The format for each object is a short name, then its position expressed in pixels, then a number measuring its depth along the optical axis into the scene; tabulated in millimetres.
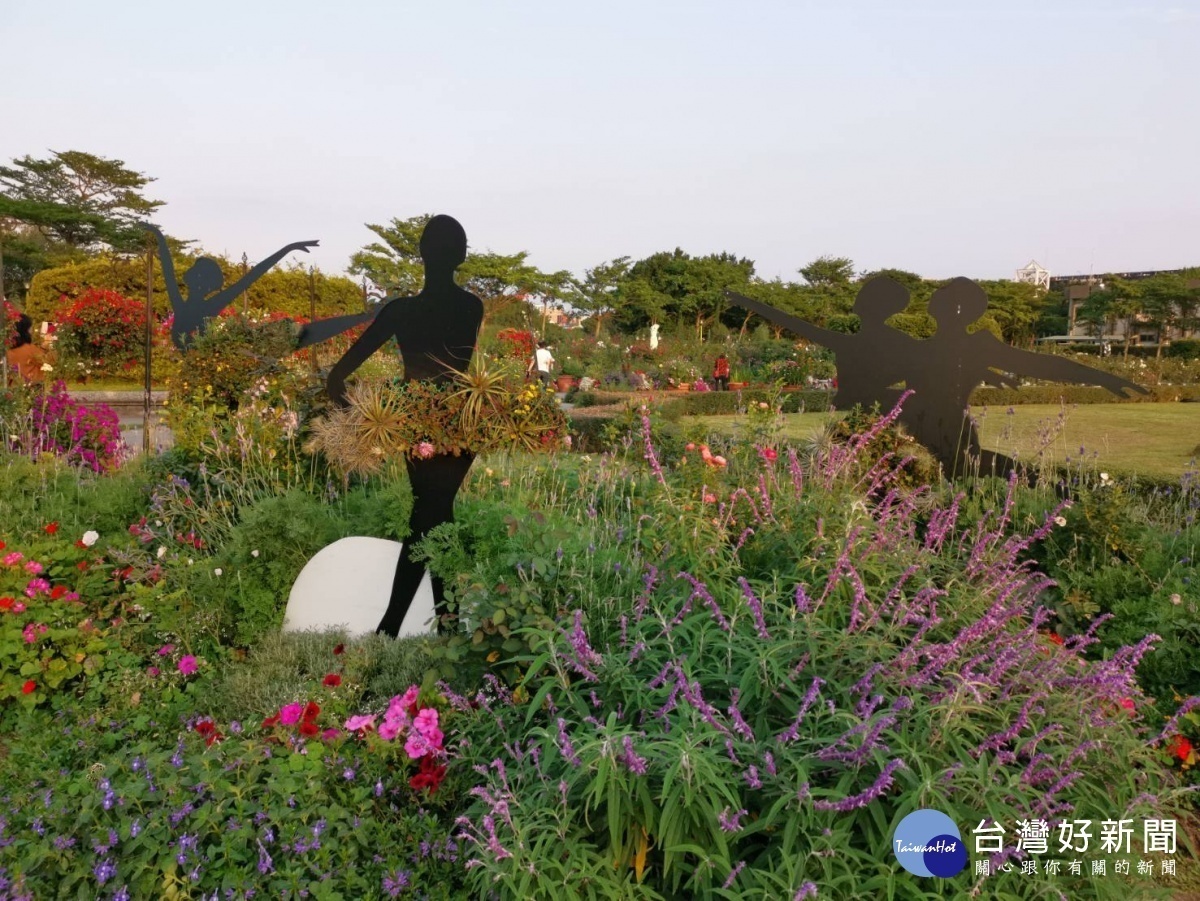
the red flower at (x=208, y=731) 2444
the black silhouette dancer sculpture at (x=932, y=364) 5223
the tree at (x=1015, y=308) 38719
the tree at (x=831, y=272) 36562
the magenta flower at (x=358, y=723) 2361
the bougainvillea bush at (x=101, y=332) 16984
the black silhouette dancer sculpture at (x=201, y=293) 7824
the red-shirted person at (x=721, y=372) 18922
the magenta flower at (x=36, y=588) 3482
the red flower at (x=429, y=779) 2201
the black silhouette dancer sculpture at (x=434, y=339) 3682
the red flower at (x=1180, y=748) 2618
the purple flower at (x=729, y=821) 1535
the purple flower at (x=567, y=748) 1679
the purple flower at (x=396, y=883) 1898
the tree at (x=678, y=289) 31891
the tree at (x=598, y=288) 34188
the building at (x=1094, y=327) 33594
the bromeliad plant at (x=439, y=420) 3574
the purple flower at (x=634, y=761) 1589
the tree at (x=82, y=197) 31000
